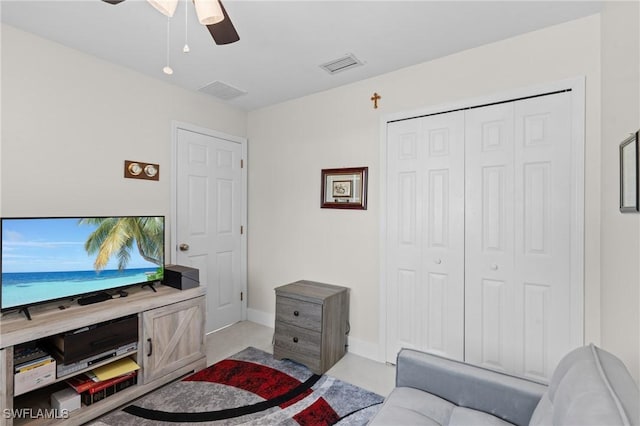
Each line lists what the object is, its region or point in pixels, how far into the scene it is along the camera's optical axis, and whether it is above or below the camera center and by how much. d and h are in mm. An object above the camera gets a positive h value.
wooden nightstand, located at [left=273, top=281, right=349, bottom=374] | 2600 -996
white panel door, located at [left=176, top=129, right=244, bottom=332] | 3141 -61
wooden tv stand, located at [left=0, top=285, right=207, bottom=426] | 1668 -879
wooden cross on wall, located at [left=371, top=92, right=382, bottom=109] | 2812 +1047
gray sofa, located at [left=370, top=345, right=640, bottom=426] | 886 -806
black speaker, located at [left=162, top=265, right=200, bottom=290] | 2514 -550
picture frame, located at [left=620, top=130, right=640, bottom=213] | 1312 +179
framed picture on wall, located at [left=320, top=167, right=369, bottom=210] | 2916 +236
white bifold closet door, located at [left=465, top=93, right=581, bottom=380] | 2059 -157
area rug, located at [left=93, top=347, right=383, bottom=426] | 2002 -1348
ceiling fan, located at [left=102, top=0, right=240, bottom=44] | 1277 +860
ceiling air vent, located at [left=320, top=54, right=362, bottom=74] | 2531 +1258
